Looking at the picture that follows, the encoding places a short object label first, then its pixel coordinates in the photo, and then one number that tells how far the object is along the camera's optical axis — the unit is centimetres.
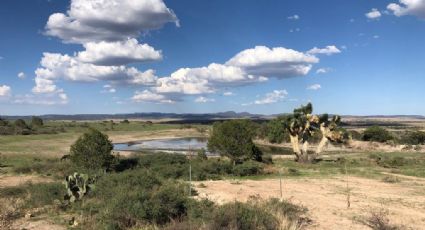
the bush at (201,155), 3949
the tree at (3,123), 9375
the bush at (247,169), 3138
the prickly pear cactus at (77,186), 1838
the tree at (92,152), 3031
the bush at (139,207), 1366
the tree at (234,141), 3753
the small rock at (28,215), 1550
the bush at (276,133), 7481
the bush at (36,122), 10795
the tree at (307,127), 4338
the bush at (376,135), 7181
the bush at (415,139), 7269
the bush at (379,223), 1328
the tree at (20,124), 9078
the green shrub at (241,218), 1215
